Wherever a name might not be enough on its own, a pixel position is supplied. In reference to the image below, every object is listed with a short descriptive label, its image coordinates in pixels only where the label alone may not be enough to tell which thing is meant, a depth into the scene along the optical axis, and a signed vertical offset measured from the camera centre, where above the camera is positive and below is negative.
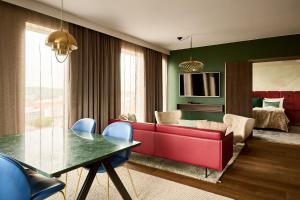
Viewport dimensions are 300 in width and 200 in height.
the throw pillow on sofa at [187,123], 4.64 -0.57
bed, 6.38 -0.63
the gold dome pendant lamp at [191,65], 4.59 +0.74
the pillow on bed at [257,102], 7.83 -0.15
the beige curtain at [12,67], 3.09 +0.49
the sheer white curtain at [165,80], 6.88 +0.61
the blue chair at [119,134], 2.32 -0.43
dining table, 1.51 -0.45
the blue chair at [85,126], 2.78 -0.37
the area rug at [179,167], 3.05 -1.11
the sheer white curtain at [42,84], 3.45 +0.25
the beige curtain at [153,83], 5.99 +0.47
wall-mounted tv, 6.20 +0.44
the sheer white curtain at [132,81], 5.32 +0.47
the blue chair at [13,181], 1.39 -0.55
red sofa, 2.85 -0.68
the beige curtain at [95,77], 4.06 +0.46
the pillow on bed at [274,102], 7.55 -0.15
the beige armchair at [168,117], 5.22 -0.48
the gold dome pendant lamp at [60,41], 2.00 +0.55
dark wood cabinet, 6.17 -0.27
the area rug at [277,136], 5.18 -1.04
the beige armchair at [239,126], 4.18 -0.59
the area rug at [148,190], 2.46 -1.14
